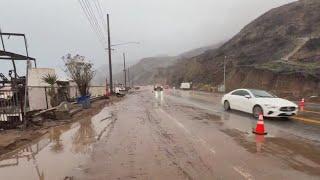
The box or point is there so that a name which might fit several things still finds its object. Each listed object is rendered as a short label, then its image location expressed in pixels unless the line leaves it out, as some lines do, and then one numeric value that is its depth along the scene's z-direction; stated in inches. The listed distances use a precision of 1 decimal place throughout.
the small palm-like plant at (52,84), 458.2
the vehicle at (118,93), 983.2
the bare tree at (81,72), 591.0
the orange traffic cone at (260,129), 258.9
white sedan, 353.0
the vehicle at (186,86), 1811.3
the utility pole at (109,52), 1005.7
